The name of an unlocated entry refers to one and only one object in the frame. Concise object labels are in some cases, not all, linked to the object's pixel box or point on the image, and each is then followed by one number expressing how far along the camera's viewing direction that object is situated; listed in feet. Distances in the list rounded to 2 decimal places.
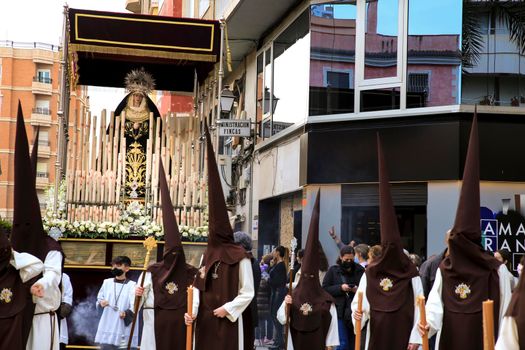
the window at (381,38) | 63.67
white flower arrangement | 53.16
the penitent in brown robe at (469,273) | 30.71
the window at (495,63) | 60.03
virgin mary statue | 58.91
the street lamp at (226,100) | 72.13
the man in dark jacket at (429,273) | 40.06
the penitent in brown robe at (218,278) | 34.22
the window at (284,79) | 71.15
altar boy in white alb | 46.37
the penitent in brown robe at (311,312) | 40.78
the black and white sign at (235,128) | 69.72
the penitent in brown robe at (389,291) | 34.63
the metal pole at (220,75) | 57.16
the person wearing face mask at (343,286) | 44.39
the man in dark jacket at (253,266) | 35.42
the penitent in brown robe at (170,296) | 38.99
